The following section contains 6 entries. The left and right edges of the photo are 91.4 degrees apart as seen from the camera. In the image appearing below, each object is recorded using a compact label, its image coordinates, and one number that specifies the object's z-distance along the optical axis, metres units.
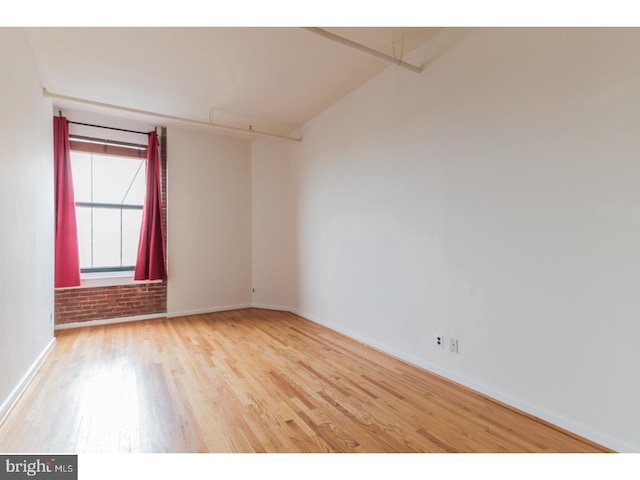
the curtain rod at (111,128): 4.55
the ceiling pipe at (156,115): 3.61
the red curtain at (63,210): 4.30
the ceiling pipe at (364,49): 2.46
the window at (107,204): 4.74
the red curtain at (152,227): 4.93
